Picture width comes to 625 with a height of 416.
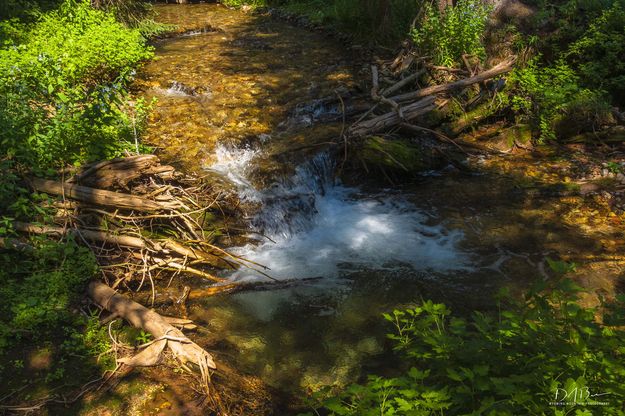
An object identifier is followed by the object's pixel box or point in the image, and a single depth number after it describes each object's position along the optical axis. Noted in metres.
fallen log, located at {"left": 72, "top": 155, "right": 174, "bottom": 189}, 5.43
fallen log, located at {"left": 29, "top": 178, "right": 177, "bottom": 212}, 5.20
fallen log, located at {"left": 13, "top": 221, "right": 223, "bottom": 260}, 4.91
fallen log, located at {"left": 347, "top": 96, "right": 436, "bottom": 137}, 7.51
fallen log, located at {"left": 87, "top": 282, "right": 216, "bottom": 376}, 3.80
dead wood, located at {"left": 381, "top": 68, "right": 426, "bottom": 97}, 8.62
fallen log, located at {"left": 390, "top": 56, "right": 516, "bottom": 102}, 8.24
